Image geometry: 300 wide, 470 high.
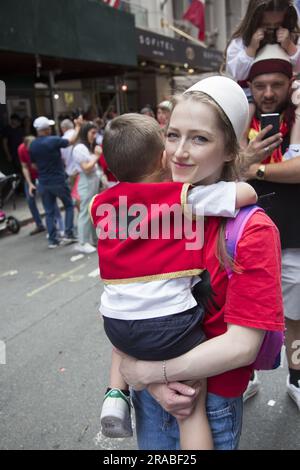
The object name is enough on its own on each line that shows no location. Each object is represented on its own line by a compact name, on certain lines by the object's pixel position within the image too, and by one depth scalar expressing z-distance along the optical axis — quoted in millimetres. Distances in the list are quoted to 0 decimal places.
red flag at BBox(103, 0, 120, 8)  12523
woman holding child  1273
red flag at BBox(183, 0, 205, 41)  20047
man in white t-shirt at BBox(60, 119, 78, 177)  7418
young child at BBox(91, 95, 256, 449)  1306
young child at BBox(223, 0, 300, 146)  2301
